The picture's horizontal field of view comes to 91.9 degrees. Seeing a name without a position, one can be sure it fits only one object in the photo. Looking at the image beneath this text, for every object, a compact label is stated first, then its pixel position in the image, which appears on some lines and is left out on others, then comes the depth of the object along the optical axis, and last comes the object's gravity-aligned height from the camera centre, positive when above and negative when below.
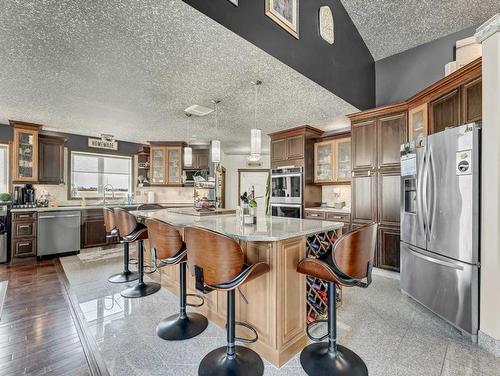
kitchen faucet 6.00 -0.07
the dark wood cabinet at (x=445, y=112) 2.65 +0.92
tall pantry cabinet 3.56 +0.26
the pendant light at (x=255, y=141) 2.71 +0.54
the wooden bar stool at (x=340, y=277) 1.56 -0.60
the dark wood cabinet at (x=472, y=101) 2.34 +0.89
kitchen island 1.77 -0.78
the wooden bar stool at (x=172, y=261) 2.10 -0.64
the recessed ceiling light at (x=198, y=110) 3.64 +1.23
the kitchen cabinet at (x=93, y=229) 5.10 -0.86
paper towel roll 6.55 -0.23
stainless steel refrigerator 2.02 -0.36
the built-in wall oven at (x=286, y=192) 4.89 -0.06
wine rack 2.21 -0.91
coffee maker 4.67 -0.14
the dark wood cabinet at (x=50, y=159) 4.88 +0.62
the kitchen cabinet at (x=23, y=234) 4.25 -0.80
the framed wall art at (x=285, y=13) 2.36 +1.80
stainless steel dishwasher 4.43 -0.82
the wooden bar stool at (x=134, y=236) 2.85 -0.56
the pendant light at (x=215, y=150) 3.45 +0.56
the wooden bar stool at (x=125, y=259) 3.25 -1.01
